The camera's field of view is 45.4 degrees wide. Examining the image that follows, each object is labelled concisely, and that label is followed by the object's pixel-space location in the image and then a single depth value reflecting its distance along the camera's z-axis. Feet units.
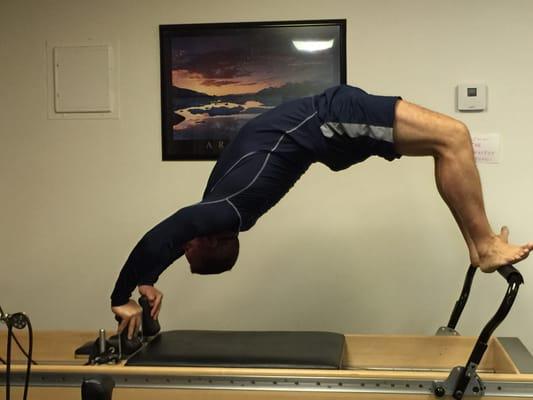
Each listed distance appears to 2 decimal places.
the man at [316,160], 6.06
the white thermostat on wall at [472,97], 9.28
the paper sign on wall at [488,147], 9.33
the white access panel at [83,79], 10.09
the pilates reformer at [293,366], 5.67
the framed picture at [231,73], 9.52
